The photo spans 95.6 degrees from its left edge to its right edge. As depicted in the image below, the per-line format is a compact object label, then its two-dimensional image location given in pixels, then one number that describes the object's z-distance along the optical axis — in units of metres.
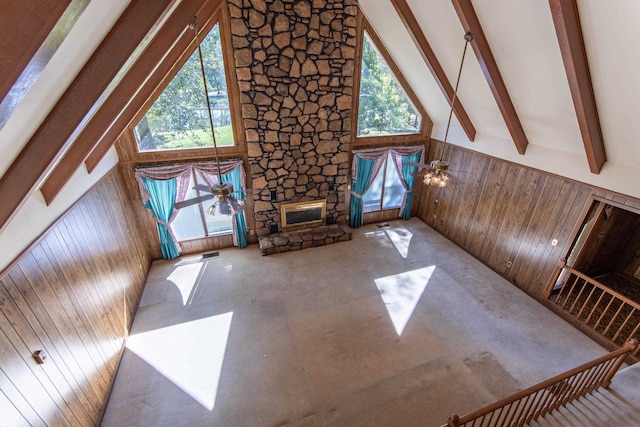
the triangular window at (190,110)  5.22
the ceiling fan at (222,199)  3.52
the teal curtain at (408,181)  7.40
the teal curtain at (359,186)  7.00
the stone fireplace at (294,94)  5.18
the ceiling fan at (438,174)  3.99
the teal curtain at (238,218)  6.08
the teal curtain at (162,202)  5.65
